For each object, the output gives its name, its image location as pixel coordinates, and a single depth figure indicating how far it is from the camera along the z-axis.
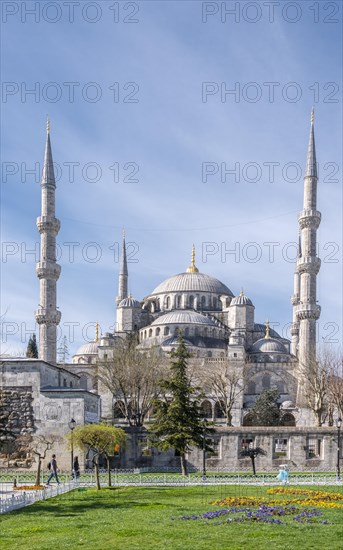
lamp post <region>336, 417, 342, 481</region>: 31.04
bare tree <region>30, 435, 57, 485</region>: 33.84
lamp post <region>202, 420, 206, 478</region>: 30.86
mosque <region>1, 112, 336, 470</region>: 35.09
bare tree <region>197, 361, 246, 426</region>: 52.53
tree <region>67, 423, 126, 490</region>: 24.06
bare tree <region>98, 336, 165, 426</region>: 44.12
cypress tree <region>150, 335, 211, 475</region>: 30.80
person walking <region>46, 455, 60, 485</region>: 24.41
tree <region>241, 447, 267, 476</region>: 30.66
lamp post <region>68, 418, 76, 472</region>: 24.49
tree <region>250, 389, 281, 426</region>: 52.03
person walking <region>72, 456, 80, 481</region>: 26.32
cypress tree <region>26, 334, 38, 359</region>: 67.62
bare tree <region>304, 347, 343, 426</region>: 42.56
